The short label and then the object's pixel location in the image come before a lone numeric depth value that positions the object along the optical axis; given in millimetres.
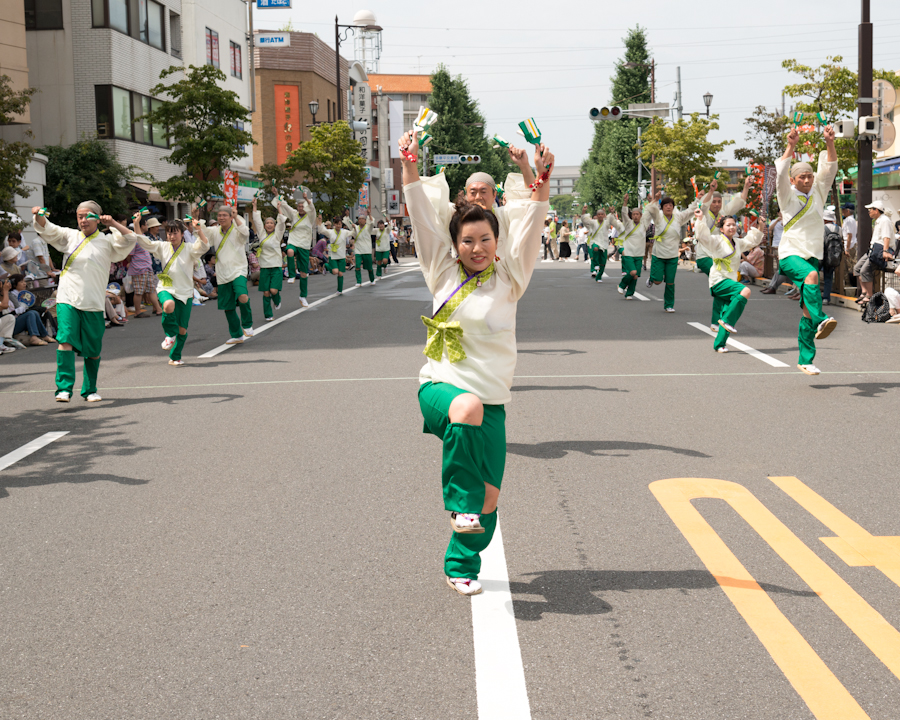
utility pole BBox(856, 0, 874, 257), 19547
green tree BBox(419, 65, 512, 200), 90875
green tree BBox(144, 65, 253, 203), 29766
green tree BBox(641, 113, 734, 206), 45750
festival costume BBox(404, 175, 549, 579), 4004
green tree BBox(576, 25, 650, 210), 84750
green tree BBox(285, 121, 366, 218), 45875
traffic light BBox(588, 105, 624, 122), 31719
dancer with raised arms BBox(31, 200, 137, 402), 9664
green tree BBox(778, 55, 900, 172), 27359
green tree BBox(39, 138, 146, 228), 28438
